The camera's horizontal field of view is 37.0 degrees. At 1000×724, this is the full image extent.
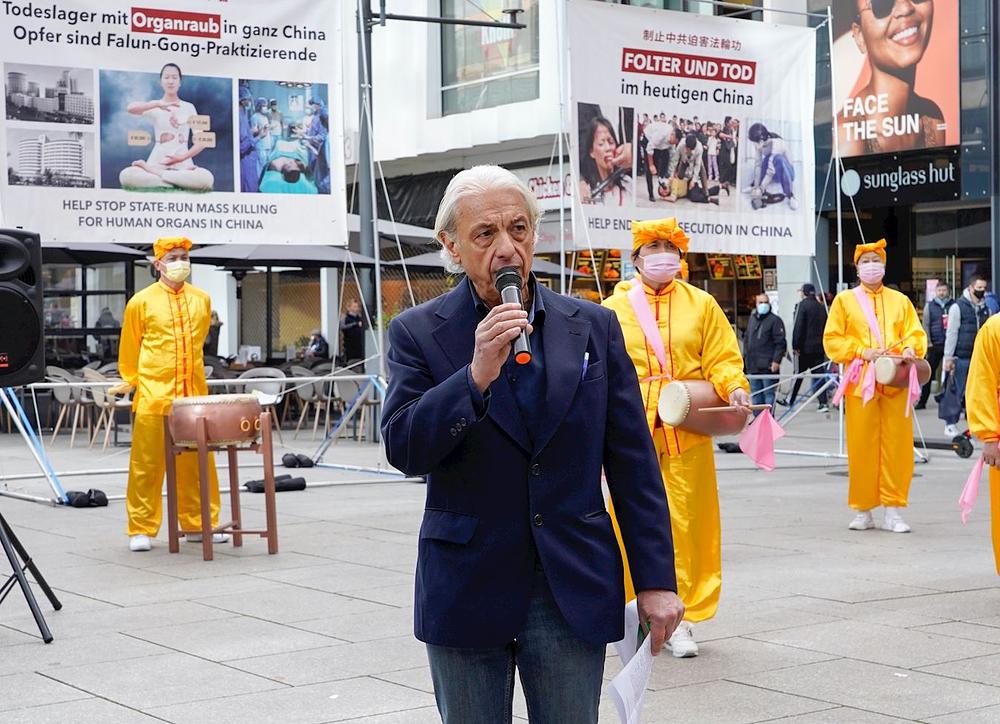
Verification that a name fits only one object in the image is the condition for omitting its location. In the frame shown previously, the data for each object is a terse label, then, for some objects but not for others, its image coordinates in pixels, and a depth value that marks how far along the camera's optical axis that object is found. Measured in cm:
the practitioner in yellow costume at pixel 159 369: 1022
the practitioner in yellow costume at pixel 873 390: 1077
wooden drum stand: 966
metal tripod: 699
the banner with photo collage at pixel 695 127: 1310
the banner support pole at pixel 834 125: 1450
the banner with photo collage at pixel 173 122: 1170
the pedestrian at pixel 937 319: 2126
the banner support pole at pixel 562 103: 1271
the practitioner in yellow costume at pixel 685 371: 686
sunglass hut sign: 2392
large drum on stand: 970
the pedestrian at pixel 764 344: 2200
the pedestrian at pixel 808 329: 2167
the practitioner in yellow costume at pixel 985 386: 745
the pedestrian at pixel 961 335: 1784
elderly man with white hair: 311
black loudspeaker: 744
